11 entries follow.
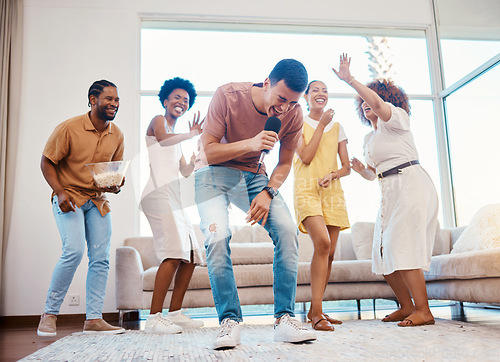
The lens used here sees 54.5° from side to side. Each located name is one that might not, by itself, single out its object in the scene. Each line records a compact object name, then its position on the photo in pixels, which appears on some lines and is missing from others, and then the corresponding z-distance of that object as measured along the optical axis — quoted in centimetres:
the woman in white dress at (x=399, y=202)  259
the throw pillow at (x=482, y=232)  332
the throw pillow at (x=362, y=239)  410
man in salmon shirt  187
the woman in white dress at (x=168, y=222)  260
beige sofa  315
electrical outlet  414
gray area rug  168
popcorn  261
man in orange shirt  260
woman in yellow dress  257
